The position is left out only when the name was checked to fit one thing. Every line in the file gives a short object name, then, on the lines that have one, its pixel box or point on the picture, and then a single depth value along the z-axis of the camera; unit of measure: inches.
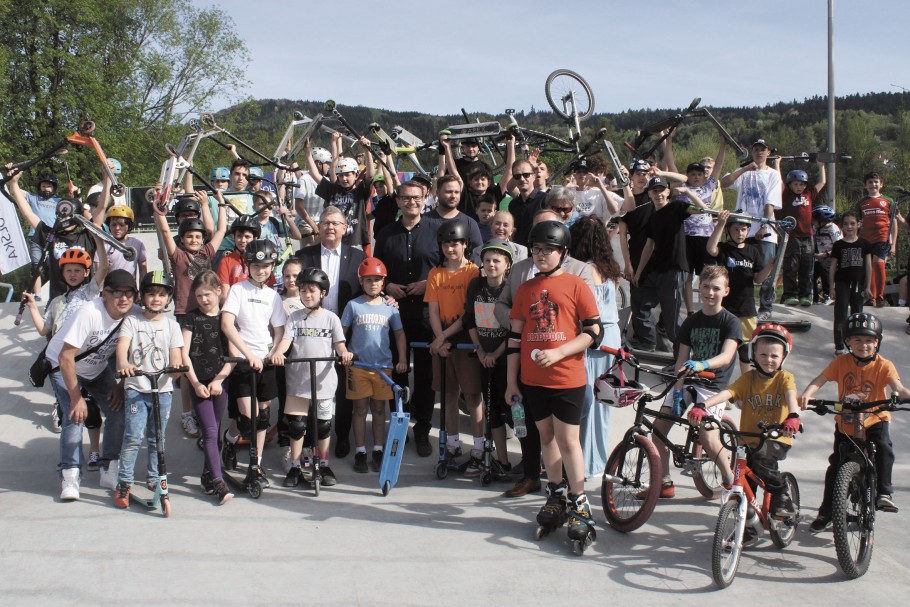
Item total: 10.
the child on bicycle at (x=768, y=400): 178.9
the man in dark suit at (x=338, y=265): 257.6
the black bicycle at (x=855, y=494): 166.1
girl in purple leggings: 217.0
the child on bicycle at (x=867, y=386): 189.8
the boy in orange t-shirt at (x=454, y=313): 240.4
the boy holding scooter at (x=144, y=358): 210.7
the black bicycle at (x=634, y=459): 184.2
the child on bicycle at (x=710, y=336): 206.4
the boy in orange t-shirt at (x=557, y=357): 185.3
